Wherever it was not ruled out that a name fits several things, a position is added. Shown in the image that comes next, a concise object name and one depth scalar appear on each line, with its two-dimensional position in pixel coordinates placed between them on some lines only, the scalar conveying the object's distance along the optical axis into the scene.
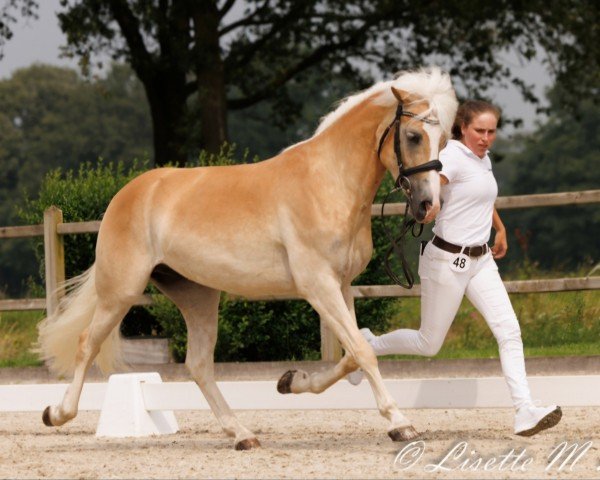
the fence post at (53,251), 21.80
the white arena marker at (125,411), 13.73
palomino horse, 11.24
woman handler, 11.28
